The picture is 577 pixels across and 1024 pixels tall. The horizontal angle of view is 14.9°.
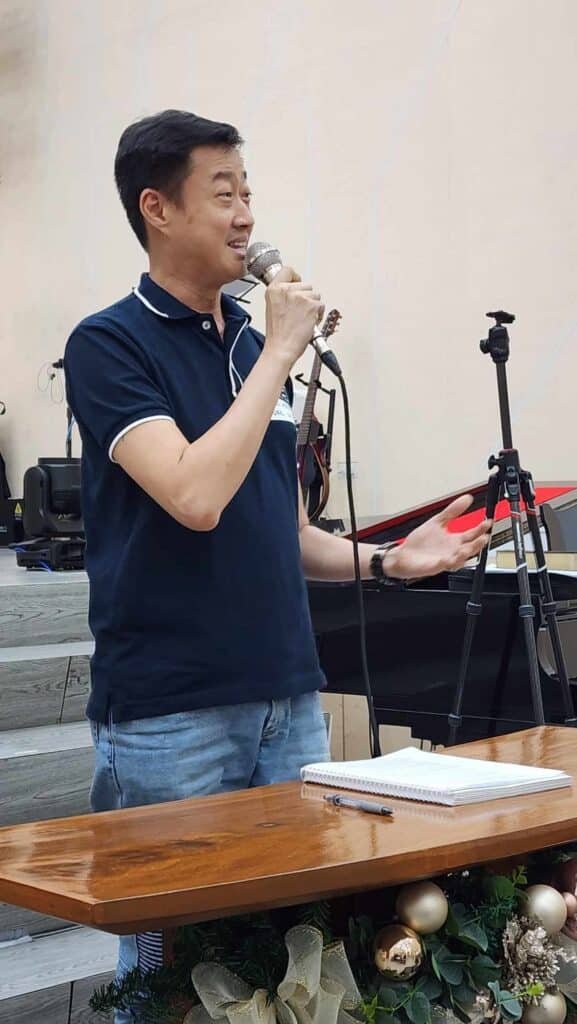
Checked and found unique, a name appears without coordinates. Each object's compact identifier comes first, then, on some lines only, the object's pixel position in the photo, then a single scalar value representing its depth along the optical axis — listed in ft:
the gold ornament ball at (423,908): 8.44
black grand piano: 15.21
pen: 8.69
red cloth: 17.71
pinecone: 8.61
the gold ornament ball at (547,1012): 8.62
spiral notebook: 8.87
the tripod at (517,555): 14.55
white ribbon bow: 8.06
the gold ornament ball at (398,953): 8.32
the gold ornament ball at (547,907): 8.75
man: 9.65
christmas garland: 8.14
